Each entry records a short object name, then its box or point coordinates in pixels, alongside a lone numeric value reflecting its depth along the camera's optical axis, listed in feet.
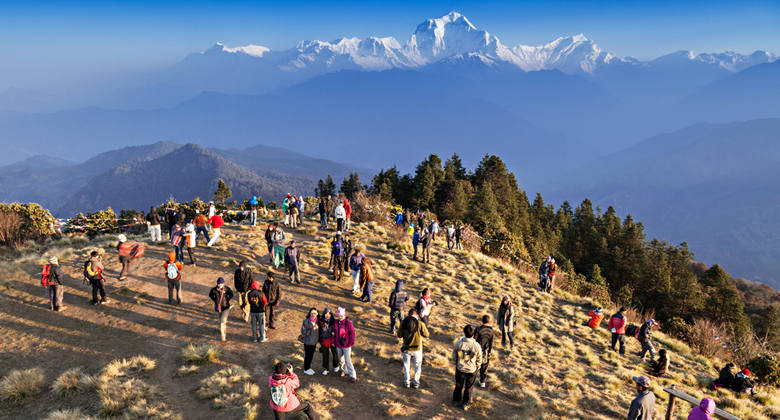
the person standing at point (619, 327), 43.11
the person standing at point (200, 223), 55.47
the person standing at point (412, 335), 27.84
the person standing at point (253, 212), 73.82
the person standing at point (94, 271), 38.11
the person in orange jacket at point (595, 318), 50.88
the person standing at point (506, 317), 37.06
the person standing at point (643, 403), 23.40
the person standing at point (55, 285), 37.91
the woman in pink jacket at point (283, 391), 21.93
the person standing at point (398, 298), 36.14
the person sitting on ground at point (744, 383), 37.71
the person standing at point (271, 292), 33.50
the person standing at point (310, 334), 28.22
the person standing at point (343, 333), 28.58
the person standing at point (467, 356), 25.94
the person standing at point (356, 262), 44.45
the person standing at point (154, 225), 58.08
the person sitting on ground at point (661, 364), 39.42
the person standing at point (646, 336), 41.11
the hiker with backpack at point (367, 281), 44.47
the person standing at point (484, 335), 29.48
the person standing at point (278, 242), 47.06
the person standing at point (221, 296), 32.71
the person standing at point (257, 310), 32.54
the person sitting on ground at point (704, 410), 23.15
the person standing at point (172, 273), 39.19
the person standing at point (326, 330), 28.97
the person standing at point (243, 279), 35.35
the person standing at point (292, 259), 46.11
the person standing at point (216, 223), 57.47
